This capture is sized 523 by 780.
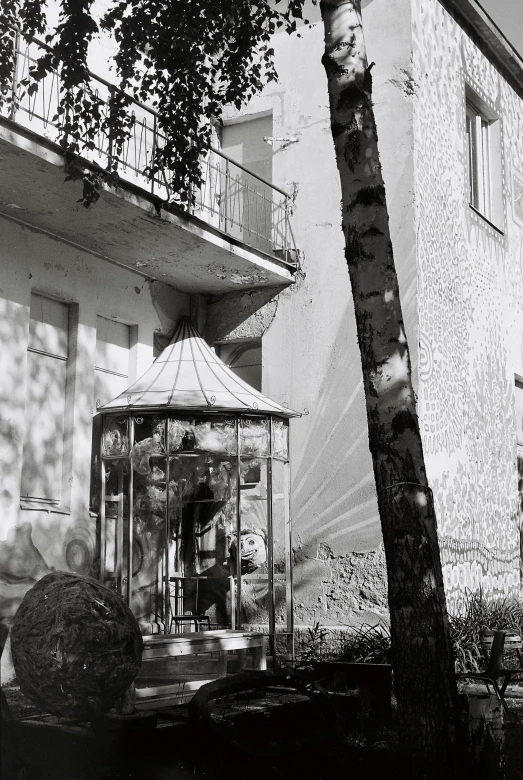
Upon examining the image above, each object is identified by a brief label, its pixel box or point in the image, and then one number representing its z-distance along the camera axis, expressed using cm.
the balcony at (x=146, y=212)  982
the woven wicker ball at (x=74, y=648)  681
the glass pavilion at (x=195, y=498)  1143
